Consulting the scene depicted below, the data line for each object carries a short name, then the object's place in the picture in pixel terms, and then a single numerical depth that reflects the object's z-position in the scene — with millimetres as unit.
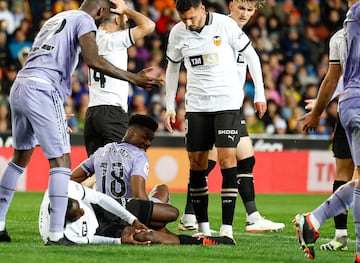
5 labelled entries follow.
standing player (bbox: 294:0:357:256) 15781
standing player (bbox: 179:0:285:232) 22000
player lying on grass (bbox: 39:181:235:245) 17234
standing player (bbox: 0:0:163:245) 16734
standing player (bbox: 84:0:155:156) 22000
